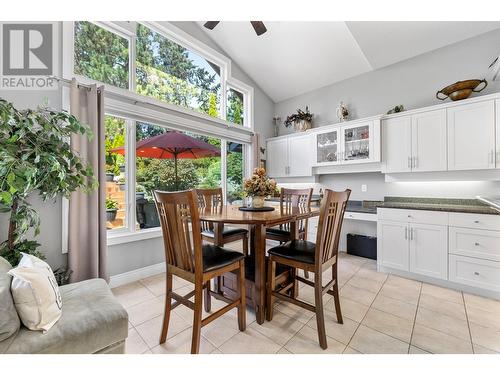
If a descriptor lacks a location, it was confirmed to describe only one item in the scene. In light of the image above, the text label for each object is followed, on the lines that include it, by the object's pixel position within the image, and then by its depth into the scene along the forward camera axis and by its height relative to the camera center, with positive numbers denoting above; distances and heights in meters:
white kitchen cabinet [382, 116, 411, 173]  3.10 +0.62
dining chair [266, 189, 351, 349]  1.59 -0.54
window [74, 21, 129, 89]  2.53 +1.59
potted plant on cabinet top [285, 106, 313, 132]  4.30 +1.32
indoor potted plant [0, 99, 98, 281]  1.49 +0.17
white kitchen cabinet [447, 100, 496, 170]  2.54 +0.61
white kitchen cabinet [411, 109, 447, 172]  2.83 +0.60
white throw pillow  1.11 -0.56
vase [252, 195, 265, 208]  2.32 -0.14
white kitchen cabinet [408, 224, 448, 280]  2.56 -0.74
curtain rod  2.22 +1.08
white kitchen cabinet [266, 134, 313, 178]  4.20 +0.63
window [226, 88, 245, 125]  4.22 +1.57
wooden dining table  1.69 -0.26
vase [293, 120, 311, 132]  4.29 +1.20
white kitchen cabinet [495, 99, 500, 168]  2.49 +0.64
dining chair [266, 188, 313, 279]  2.63 -0.40
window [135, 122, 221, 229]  3.02 +0.24
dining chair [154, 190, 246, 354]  1.45 -0.53
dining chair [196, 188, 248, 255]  2.49 -0.48
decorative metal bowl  2.68 +1.21
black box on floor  3.47 -0.93
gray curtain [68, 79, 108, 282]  2.22 -0.18
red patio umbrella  2.90 +0.56
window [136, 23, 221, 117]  3.07 +1.75
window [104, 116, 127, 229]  2.74 +0.18
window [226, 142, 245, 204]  4.29 +0.35
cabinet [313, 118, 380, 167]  3.36 +0.73
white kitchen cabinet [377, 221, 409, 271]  2.82 -0.74
